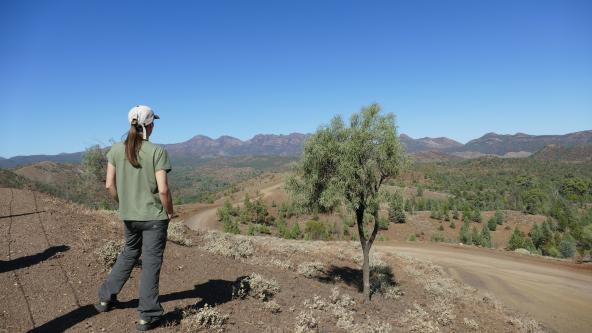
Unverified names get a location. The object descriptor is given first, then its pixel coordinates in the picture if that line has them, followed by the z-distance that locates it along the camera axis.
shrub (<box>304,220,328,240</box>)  44.22
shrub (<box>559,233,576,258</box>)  36.66
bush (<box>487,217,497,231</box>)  52.53
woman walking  5.12
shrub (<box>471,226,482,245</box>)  43.81
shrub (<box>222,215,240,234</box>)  43.25
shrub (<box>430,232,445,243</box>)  45.25
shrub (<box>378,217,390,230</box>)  50.47
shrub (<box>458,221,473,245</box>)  44.47
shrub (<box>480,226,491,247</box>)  42.72
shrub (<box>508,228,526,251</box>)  40.12
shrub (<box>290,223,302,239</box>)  41.34
